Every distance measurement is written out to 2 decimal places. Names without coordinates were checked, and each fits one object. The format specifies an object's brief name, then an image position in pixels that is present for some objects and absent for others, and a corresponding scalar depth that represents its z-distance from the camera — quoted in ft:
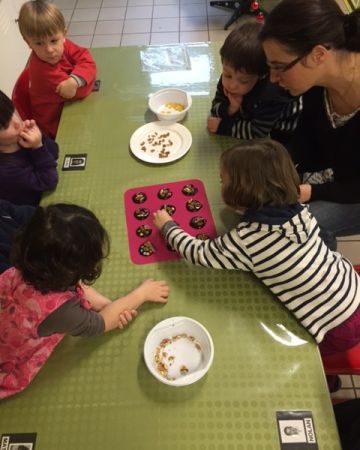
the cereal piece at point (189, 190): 4.90
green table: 3.17
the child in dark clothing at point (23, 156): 4.83
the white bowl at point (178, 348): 3.52
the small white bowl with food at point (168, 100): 5.90
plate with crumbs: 5.37
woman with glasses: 3.80
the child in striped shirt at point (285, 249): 3.73
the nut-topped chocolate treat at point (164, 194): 4.87
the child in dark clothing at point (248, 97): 4.77
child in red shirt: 5.65
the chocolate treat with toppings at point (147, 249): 4.38
